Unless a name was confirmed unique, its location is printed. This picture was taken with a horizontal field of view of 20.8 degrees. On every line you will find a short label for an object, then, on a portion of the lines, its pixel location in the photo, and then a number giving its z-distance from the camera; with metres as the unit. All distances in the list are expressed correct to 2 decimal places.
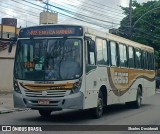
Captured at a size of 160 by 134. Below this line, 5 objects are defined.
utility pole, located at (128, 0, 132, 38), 36.94
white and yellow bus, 13.87
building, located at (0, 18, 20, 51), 60.81
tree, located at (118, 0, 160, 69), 51.56
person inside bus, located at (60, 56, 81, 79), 13.89
